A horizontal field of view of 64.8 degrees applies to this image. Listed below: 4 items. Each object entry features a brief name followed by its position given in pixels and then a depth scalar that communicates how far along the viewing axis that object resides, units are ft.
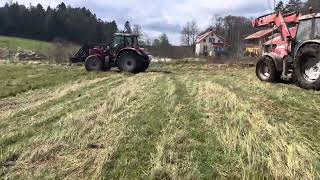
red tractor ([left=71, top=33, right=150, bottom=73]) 42.83
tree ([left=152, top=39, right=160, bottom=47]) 137.08
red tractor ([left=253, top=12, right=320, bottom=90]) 24.36
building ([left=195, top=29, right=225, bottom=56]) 171.45
